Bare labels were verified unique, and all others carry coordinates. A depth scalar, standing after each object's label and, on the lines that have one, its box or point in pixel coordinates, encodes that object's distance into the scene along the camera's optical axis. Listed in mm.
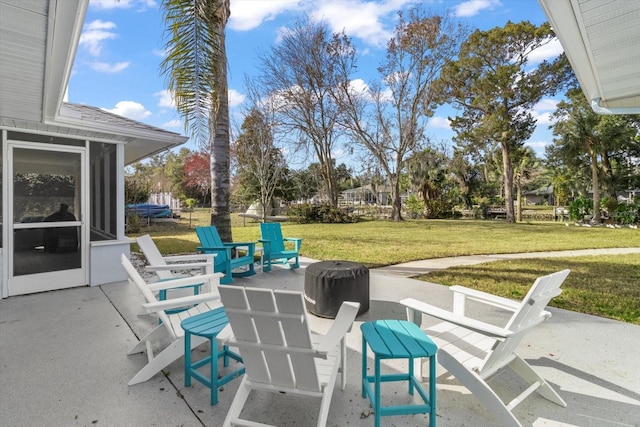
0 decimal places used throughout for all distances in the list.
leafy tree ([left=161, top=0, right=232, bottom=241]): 4750
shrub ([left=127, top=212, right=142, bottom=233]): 14203
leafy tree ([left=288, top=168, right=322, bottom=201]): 24923
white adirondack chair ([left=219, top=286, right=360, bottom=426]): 1844
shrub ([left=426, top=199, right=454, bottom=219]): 24219
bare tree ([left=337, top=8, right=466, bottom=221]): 20078
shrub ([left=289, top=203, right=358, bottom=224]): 20078
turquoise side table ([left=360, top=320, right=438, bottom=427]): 2010
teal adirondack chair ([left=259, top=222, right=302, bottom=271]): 6680
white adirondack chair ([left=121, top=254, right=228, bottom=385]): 2593
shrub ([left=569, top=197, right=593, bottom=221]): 18828
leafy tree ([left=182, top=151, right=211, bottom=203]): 27603
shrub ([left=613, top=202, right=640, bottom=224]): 16766
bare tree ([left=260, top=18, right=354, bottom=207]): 19656
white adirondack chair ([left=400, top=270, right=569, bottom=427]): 2062
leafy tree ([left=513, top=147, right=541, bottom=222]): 23153
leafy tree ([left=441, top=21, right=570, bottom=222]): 19578
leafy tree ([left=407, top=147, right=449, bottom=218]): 24519
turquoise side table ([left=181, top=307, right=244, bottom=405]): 2332
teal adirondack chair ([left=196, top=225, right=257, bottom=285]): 5559
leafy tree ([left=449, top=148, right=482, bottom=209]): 26750
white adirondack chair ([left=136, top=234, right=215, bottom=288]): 4050
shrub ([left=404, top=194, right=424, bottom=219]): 24984
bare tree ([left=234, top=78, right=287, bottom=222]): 17938
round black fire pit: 4121
